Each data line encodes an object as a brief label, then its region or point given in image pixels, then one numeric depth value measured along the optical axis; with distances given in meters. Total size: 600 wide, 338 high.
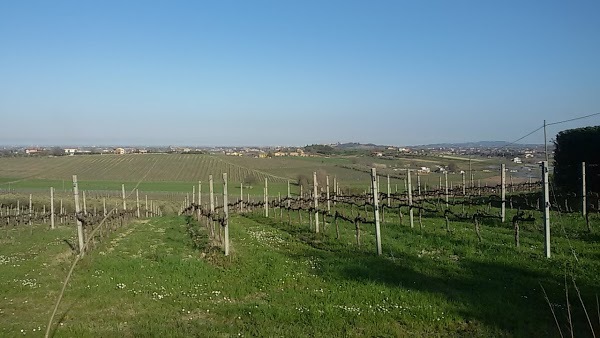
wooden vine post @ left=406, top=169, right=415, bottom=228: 23.33
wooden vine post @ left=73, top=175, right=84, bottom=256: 17.91
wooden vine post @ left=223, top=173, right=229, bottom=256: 16.78
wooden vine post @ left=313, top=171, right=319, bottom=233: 22.22
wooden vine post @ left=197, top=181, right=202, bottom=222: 32.07
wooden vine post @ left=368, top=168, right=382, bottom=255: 15.82
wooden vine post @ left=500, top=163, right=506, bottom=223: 23.41
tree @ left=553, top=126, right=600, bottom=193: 33.26
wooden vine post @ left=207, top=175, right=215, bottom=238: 22.42
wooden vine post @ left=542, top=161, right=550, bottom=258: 14.37
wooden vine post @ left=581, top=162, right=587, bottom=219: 22.96
